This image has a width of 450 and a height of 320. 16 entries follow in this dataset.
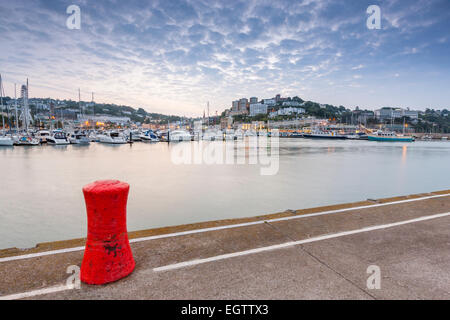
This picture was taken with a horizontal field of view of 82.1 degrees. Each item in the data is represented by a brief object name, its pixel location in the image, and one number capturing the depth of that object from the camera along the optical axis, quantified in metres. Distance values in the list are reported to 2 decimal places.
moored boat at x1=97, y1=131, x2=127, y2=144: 54.19
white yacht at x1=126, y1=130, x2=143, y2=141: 66.01
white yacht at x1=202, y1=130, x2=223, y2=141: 80.56
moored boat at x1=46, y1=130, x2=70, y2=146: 47.53
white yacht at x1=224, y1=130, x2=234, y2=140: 88.94
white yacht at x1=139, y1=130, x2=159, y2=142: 63.94
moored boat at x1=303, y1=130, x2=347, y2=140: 123.31
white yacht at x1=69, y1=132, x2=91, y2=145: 51.50
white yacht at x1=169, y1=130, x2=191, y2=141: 71.19
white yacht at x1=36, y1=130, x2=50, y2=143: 48.28
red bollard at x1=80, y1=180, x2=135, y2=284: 3.05
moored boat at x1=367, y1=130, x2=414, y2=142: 104.76
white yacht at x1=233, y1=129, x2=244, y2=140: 87.09
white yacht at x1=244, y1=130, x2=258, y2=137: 119.50
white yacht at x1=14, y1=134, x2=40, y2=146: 44.50
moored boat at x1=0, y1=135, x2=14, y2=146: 42.41
